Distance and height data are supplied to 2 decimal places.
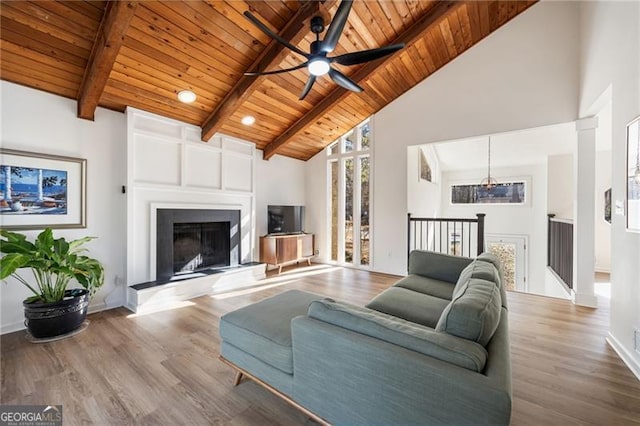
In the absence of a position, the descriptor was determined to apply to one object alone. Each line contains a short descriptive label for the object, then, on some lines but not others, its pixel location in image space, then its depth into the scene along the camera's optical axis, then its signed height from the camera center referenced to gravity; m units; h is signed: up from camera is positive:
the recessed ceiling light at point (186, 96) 3.45 +1.54
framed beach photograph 2.69 +0.23
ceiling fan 2.17 +1.49
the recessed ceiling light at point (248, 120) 4.32 +1.53
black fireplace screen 4.02 -0.56
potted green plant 2.41 -0.70
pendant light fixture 6.68 +0.80
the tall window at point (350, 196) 5.69 +0.36
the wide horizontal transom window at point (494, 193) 6.48 +0.50
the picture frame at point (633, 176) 2.07 +0.30
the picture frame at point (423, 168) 5.66 +1.01
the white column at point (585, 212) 3.34 +0.00
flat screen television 5.46 -0.16
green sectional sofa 0.96 -0.66
